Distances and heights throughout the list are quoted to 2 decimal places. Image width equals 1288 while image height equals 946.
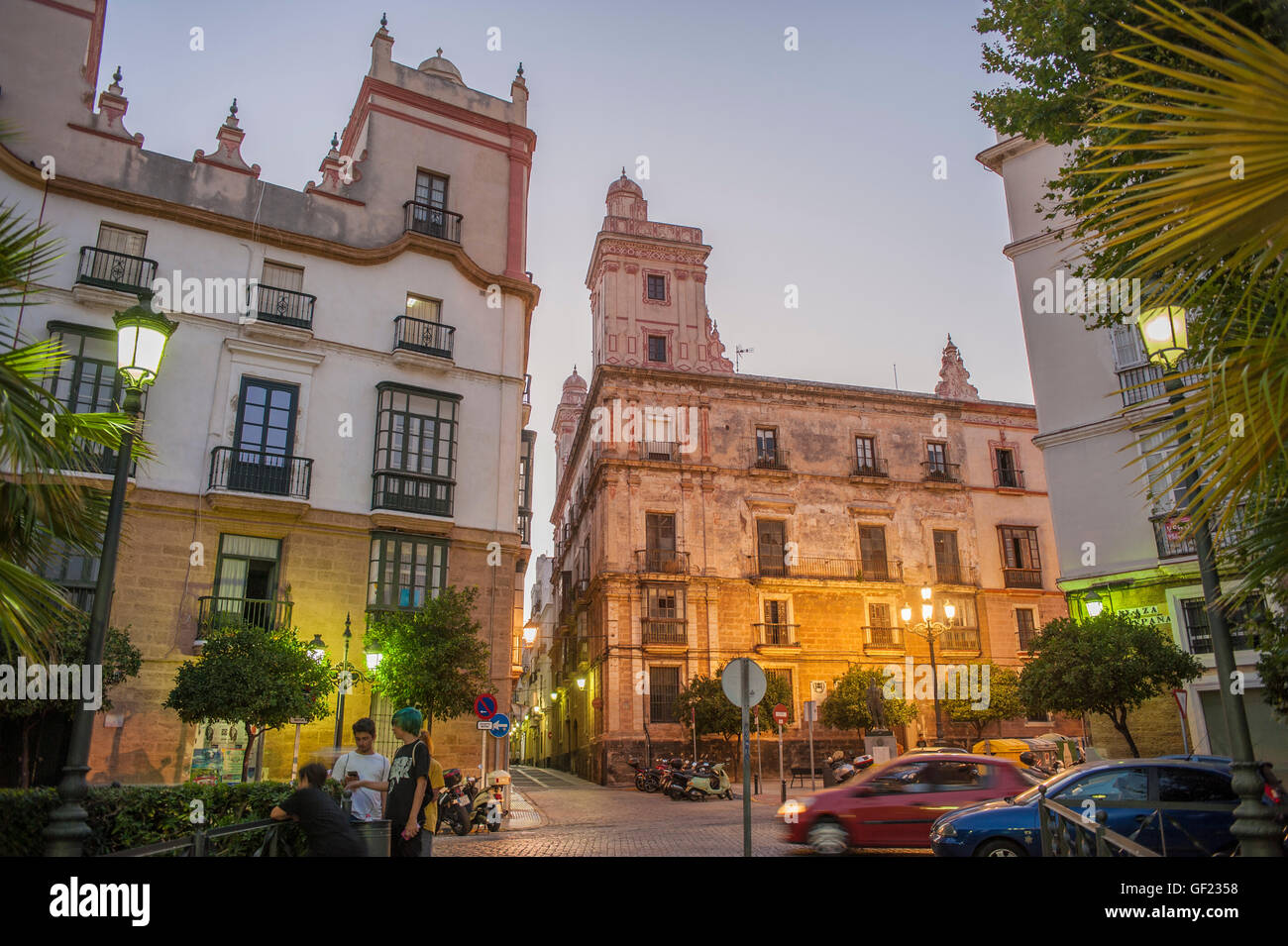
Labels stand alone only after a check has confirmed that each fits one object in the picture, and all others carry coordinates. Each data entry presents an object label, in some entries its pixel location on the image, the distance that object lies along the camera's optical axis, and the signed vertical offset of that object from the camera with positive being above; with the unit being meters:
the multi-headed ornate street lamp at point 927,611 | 23.71 +2.22
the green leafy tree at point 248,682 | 15.46 +0.33
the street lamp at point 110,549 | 5.84 +1.18
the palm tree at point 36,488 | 5.52 +1.53
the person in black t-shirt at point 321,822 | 5.71 -0.80
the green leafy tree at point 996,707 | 34.56 -0.70
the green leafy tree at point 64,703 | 14.05 +0.34
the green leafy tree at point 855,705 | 32.88 -0.54
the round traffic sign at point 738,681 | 9.74 +0.14
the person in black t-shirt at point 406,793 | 6.93 -0.76
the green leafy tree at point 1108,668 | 19.23 +0.43
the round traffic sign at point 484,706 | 16.28 -0.18
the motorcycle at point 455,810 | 15.29 -1.96
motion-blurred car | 11.29 -1.40
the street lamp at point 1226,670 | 5.63 +0.11
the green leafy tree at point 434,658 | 17.67 +0.79
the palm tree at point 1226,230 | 3.67 +2.06
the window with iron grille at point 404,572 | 20.00 +2.89
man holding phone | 8.09 -0.66
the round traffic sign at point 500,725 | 17.32 -0.57
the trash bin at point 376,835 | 6.34 -0.98
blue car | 8.73 -1.26
